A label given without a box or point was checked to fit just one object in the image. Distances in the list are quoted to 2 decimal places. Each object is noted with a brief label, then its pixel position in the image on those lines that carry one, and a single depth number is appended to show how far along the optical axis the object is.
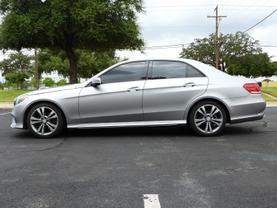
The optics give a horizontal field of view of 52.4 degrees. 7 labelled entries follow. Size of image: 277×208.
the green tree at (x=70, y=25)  16.42
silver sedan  5.13
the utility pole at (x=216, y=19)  31.66
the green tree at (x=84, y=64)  33.45
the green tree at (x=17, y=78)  35.91
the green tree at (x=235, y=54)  47.09
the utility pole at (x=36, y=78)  29.50
